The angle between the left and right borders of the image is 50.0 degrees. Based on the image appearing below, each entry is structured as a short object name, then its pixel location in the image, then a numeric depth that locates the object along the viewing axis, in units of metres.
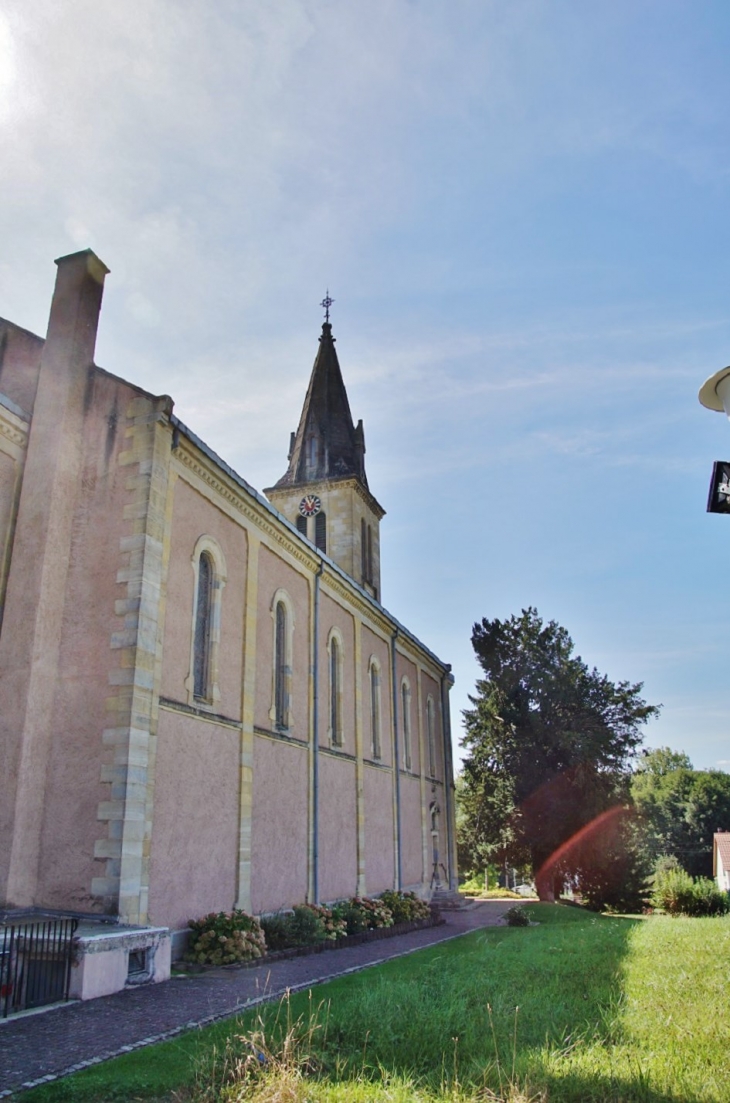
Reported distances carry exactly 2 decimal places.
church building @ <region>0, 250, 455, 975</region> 12.24
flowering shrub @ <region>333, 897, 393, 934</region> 17.80
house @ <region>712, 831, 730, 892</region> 58.62
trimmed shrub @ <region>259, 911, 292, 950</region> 14.55
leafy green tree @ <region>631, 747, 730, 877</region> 69.88
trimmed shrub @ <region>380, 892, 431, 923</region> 21.17
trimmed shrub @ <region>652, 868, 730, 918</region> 28.47
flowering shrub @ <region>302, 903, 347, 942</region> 16.10
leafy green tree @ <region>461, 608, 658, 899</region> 35.34
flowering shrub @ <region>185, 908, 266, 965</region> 12.67
